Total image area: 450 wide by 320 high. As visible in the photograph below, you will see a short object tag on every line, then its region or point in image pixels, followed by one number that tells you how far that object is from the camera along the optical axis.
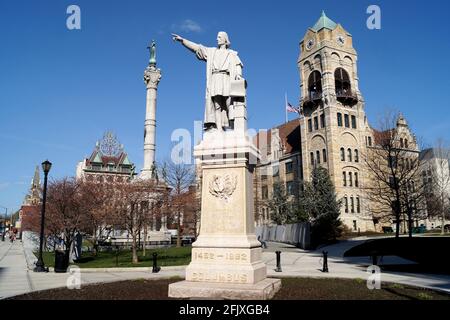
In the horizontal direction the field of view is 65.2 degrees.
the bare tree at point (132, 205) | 21.08
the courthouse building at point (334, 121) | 50.28
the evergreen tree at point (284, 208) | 39.81
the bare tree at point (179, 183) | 34.68
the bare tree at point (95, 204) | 23.48
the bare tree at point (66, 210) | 23.25
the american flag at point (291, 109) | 52.97
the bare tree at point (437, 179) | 40.04
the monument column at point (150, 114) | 46.16
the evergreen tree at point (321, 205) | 35.03
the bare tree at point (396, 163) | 27.26
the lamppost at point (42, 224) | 16.75
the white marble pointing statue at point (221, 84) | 8.54
